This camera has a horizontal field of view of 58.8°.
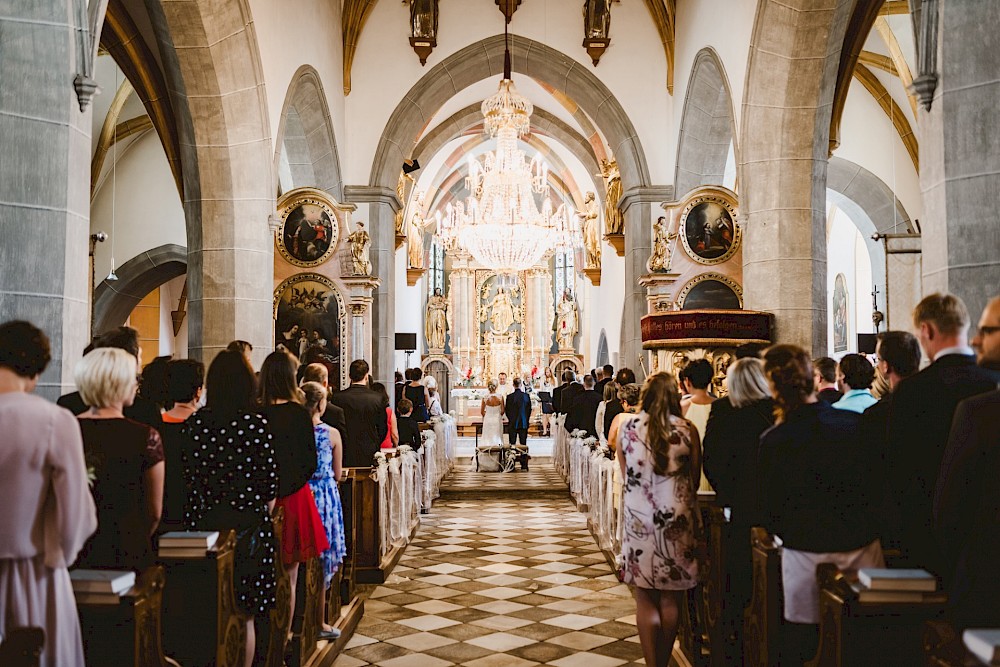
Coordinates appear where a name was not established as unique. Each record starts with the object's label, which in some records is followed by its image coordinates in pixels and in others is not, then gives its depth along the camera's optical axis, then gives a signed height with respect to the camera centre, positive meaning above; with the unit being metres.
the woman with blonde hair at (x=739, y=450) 3.64 -0.34
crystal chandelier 12.84 +2.66
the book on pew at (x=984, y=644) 1.70 -0.54
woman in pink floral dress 3.89 -0.63
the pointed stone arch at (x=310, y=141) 11.84 +3.34
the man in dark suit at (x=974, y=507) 2.15 -0.34
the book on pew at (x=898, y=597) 2.55 -0.66
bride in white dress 13.94 -0.89
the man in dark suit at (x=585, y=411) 10.29 -0.49
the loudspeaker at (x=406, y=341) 17.22 +0.58
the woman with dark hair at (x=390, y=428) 7.50 -0.56
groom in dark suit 13.29 -0.69
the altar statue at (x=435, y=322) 29.23 +1.61
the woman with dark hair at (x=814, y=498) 3.03 -0.44
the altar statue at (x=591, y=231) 20.94 +3.34
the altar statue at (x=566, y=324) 28.88 +1.51
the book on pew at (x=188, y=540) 2.99 -0.57
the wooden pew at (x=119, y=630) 2.55 -0.74
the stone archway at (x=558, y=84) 13.69 +3.58
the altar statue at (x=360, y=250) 10.70 +1.47
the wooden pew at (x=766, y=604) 3.20 -0.86
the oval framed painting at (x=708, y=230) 10.45 +1.65
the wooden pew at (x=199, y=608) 3.01 -0.82
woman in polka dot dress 3.27 -0.35
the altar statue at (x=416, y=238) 21.11 +3.22
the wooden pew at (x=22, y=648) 2.10 -0.65
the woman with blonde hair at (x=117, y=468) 2.74 -0.30
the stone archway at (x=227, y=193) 8.88 +1.86
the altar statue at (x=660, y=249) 10.39 +1.41
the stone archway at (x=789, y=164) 8.87 +2.12
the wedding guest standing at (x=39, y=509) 2.32 -0.36
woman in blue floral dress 4.49 -0.56
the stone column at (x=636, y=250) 13.59 +1.84
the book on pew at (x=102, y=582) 2.55 -0.61
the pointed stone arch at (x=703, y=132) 12.23 +3.48
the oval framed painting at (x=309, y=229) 10.83 +1.74
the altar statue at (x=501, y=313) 28.84 +1.87
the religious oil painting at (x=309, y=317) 10.90 +0.67
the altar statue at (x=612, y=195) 16.89 +3.38
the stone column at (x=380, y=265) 13.68 +1.64
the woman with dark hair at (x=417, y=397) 10.61 -0.32
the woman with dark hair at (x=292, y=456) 3.69 -0.35
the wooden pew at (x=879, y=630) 2.55 -0.76
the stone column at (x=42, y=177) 4.78 +1.07
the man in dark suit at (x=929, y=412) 2.71 -0.14
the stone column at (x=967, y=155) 4.71 +1.15
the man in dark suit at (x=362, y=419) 6.57 -0.36
